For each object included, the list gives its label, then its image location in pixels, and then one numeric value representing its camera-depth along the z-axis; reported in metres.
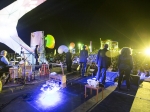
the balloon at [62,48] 21.50
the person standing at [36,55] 11.81
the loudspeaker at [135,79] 6.06
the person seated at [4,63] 6.12
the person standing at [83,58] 7.71
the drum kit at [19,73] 6.54
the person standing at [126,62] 5.25
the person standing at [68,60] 10.35
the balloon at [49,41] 15.38
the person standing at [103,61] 5.74
